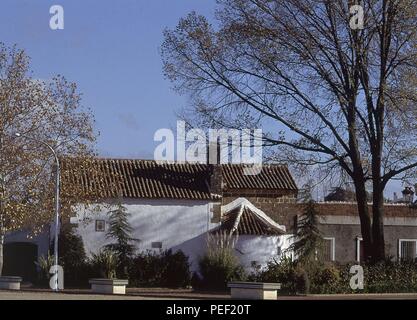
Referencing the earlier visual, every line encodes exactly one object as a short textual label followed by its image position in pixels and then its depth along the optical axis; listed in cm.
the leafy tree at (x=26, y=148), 3997
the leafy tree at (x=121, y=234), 4581
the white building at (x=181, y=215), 4762
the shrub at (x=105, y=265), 4338
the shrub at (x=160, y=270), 4472
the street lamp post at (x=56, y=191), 3862
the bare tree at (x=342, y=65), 3812
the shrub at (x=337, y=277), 3631
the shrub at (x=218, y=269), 4234
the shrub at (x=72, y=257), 4422
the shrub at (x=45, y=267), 4369
